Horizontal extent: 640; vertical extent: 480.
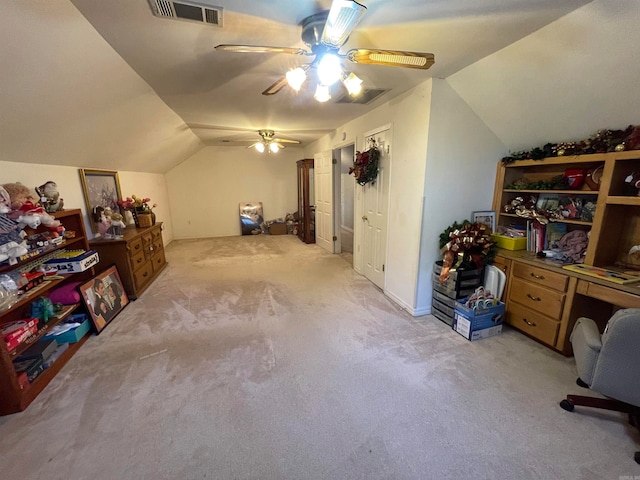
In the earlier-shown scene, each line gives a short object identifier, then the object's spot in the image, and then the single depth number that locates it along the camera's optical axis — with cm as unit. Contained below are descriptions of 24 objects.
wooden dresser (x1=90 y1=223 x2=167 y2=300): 308
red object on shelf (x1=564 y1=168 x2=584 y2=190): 226
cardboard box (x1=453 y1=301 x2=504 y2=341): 234
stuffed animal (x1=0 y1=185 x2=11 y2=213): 173
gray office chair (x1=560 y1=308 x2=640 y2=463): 128
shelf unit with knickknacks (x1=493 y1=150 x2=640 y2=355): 193
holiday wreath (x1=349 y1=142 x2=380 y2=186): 330
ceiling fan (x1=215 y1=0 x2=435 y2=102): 132
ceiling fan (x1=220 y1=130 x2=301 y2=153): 442
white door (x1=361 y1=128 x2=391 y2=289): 326
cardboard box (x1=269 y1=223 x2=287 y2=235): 690
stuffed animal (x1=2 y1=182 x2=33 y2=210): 194
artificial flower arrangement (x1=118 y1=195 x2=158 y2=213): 374
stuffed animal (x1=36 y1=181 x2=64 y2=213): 232
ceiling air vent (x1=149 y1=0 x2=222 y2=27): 135
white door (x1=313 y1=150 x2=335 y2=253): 505
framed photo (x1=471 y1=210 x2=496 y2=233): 279
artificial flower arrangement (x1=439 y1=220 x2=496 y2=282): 242
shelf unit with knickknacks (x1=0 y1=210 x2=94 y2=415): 164
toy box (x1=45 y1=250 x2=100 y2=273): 231
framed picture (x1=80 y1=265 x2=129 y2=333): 250
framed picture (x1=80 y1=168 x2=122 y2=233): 317
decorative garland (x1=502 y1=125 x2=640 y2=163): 187
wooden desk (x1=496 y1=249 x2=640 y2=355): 188
